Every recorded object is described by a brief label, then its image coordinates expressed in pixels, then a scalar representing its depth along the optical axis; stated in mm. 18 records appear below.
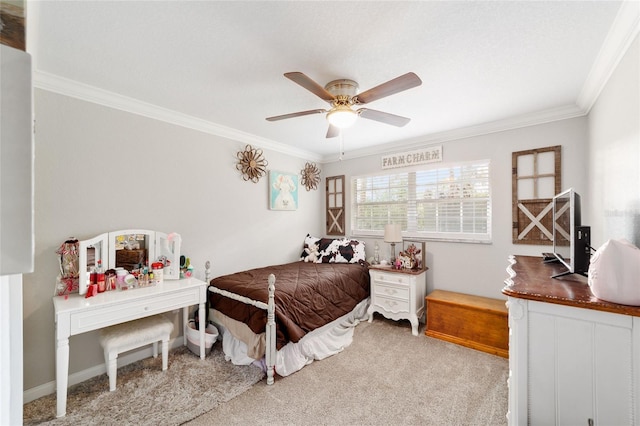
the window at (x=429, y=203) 3334
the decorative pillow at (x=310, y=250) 4164
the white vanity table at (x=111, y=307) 1890
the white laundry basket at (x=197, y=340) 2674
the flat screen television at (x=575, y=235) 1595
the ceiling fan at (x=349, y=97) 1775
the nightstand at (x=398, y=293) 3234
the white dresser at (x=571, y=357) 1203
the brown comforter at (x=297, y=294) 2404
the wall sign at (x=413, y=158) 3595
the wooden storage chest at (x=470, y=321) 2715
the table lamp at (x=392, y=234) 3566
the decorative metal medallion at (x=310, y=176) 4441
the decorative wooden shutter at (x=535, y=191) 2871
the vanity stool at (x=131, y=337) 2125
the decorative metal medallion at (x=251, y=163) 3539
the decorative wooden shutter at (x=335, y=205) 4586
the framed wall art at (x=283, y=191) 3907
